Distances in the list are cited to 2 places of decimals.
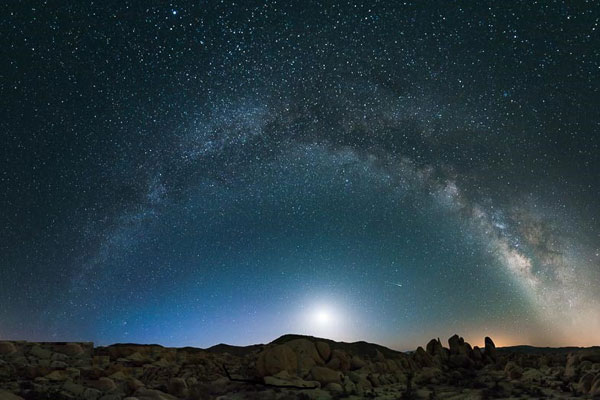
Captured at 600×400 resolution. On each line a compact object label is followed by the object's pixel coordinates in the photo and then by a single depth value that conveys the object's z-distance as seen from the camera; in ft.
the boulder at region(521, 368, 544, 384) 66.33
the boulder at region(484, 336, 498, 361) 102.83
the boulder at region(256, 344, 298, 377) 66.80
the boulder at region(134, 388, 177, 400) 41.14
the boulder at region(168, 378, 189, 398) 48.14
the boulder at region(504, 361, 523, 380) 73.20
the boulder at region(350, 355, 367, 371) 80.54
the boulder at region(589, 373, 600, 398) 50.19
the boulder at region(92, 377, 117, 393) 42.91
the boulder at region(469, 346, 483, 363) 100.94
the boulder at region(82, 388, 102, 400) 39.04
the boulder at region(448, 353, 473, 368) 95.71
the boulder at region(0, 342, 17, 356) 49.29
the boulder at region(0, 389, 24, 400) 29.71
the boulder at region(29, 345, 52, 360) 51.17
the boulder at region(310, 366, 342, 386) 64.85
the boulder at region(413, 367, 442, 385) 74.12
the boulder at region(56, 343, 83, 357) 54.39
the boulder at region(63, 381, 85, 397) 39.45
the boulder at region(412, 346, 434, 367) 93.61
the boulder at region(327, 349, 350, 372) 76.60
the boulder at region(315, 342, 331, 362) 79.51
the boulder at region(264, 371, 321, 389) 59.92
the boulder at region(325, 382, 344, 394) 59.31
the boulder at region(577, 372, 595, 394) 53.50
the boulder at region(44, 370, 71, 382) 44.02
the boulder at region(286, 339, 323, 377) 69.70
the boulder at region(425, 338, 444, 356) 103.04
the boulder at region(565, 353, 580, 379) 66.82
